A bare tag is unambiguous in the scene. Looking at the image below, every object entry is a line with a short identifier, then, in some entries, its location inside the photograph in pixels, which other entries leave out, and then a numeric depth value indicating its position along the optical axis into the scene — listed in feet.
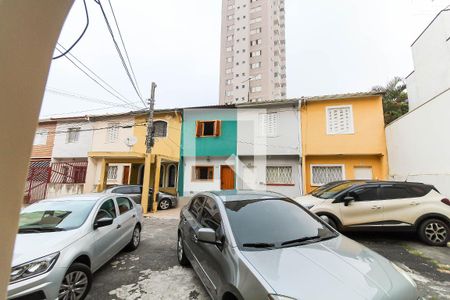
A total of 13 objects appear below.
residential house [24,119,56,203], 54.60
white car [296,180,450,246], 17.92
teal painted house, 43.78
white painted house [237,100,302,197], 40.70
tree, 54.03
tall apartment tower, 155.12
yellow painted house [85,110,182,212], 41.39
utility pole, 36.96
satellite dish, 42.34
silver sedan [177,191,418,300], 6.11
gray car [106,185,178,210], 37.70
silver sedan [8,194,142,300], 8.73
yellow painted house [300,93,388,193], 37.45
